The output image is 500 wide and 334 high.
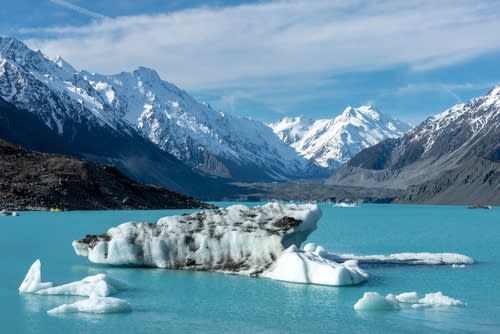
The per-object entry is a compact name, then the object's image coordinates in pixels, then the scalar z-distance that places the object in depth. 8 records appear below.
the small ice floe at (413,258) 44.62
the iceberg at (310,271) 33.78
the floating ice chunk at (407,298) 29.41
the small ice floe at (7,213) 115.66
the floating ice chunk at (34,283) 31.14
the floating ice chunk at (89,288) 29.92
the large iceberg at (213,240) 37.12
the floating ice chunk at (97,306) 26.66
